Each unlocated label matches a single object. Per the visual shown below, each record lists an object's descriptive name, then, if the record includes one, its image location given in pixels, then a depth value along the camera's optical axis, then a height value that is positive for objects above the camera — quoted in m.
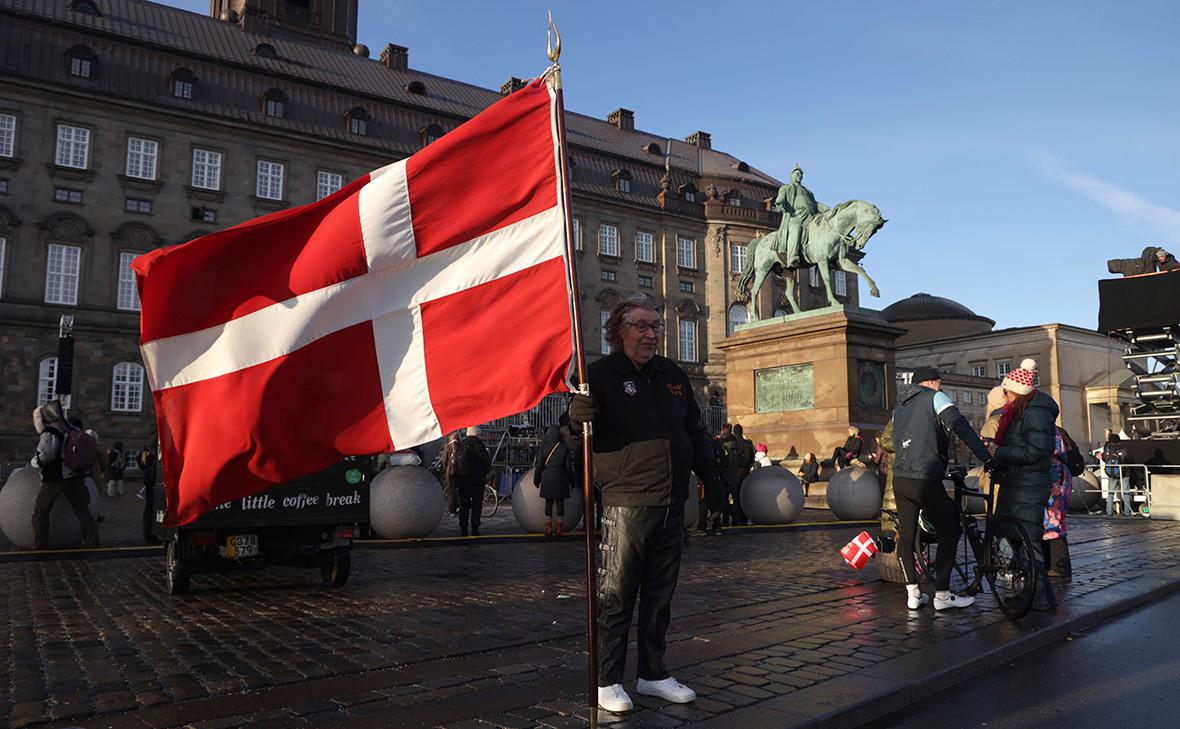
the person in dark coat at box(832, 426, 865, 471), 16.83 +0.30
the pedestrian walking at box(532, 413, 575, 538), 12.00 -0.06
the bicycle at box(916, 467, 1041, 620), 6.29 -0.68
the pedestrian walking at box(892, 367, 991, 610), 6.55 -0.04
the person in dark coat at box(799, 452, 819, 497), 18.22 -0.11
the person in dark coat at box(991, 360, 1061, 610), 7.11 +0.08
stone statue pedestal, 19.16 +1.93
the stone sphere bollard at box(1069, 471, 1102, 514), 18.84 -0.59
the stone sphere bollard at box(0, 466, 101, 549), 10.27 -0.54
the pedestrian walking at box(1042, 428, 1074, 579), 8.48 -0.64
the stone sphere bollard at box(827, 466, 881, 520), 14.30 -0.44
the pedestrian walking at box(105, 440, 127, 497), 25.25 -0.26
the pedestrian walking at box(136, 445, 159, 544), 11.46 -0.61
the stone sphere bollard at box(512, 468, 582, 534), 12.71 -0.63
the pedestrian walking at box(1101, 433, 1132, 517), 17.97 -0.23
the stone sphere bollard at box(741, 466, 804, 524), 13.95 -0.47
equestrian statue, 21.28 +5.64
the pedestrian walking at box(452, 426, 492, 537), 12.89 -0.16
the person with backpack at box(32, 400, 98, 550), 9.98 +0.06
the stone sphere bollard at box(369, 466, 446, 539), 11.55 -0.50
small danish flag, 8.01 -0.77
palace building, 37.00 +14.90
